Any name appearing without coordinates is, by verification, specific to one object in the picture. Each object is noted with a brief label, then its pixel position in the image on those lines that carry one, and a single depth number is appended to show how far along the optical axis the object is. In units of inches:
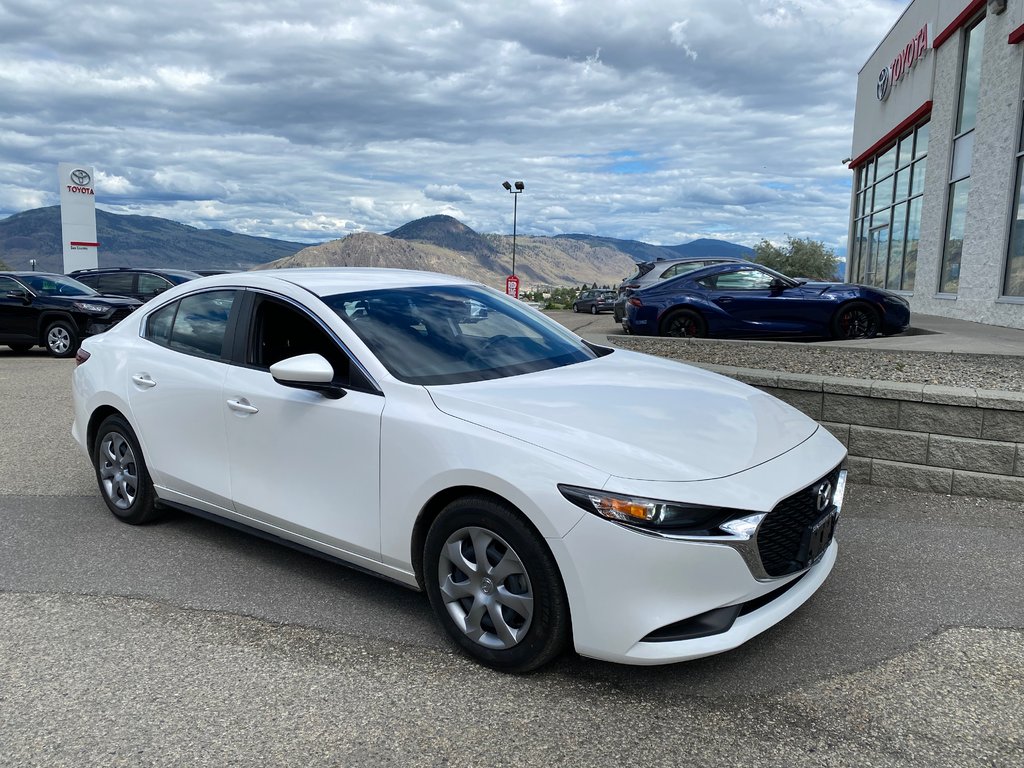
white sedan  107.8
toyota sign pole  1702.8
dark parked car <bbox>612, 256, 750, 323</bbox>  542.7
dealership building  570.6
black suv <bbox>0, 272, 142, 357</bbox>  545.3
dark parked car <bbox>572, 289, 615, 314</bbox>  1760.6
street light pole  2146.4
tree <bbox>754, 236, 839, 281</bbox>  3083.2
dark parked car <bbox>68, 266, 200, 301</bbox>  655.1
